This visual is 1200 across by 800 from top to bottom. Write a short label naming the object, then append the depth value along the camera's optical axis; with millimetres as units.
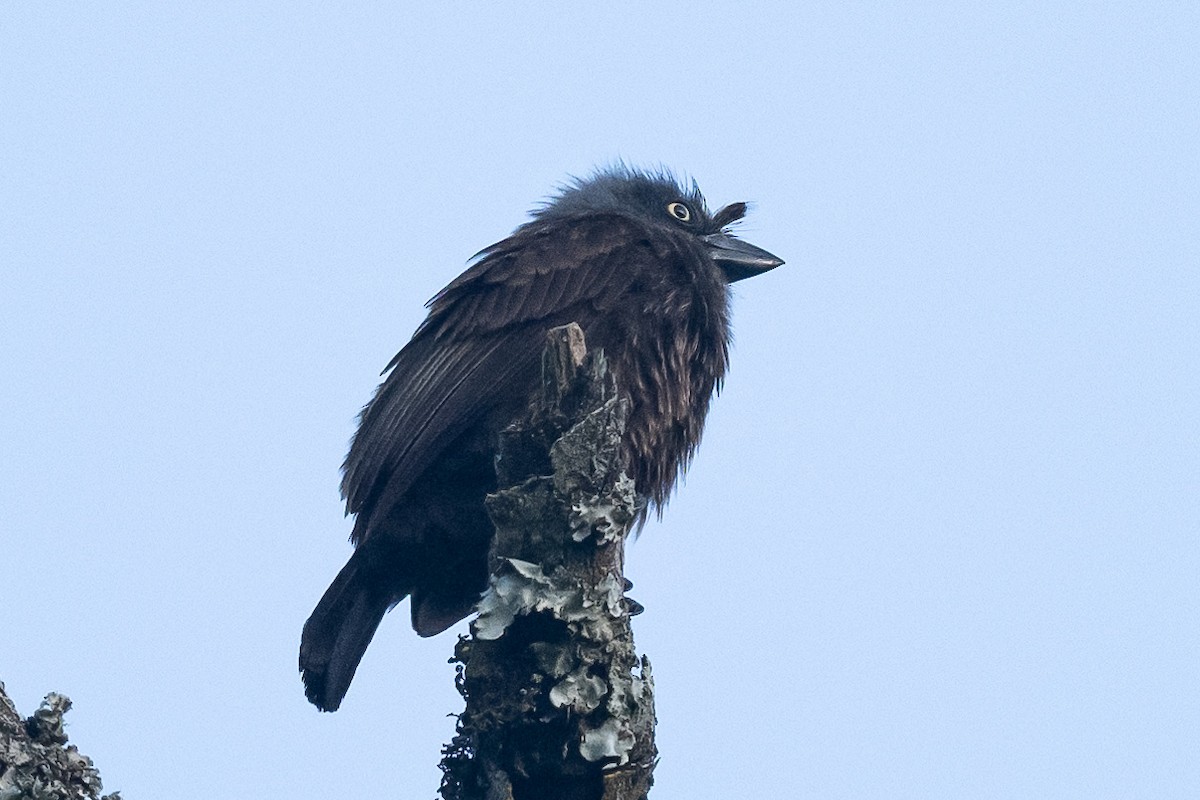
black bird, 9687
